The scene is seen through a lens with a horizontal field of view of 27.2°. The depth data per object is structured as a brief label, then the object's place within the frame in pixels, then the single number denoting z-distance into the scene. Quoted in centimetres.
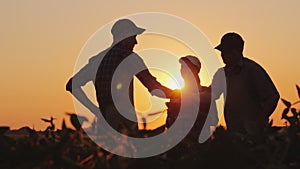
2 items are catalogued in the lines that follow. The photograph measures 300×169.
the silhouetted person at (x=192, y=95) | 258
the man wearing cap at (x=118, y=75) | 242
